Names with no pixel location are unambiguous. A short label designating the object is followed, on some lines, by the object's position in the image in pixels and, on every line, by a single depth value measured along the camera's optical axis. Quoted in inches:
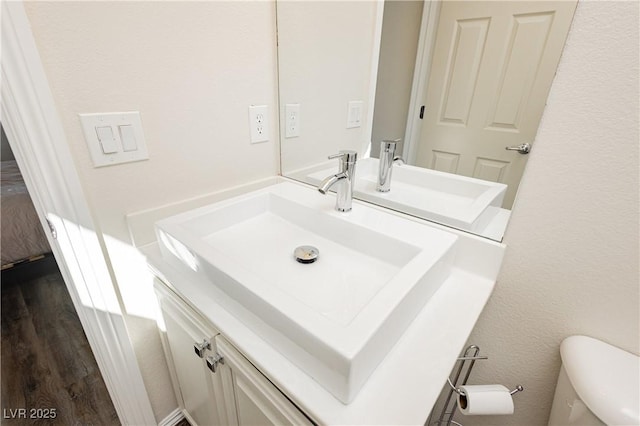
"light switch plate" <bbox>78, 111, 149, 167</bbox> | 29.1
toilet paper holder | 32.5
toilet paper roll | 26.4
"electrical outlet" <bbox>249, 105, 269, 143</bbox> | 42.2
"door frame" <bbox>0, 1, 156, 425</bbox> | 24.5
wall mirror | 27.7
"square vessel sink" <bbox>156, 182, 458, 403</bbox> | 19.7
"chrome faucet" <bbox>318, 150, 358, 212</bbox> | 33.0
